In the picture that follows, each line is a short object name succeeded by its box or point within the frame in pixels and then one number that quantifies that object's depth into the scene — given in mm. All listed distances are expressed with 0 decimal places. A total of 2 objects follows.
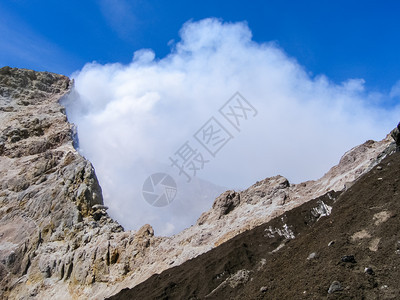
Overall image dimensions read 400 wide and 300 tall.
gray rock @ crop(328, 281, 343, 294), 14727
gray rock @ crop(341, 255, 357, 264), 16312
